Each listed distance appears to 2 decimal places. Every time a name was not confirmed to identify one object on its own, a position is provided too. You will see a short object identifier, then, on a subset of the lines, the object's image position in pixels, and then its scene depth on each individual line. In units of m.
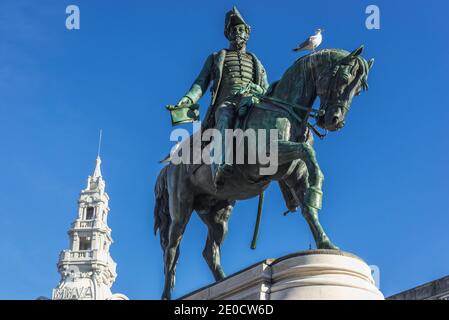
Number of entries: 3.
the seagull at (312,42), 18.34
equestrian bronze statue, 16.14
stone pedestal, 13.90
